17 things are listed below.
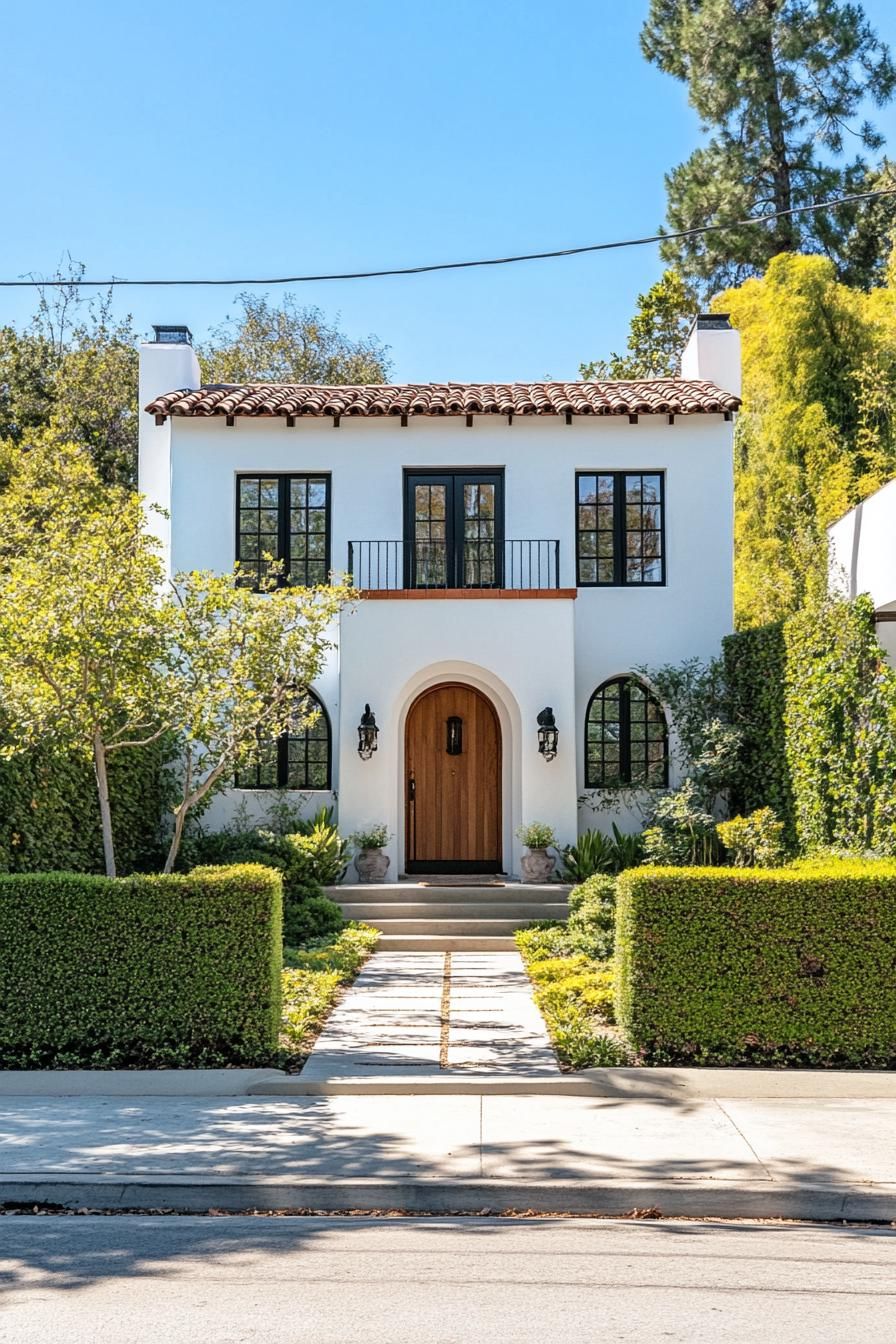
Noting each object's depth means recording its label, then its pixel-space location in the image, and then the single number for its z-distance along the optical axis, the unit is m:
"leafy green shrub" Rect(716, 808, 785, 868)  13.31
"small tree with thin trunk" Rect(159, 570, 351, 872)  10.34
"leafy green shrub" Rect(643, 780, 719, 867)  14.88
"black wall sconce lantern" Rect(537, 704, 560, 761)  15.56
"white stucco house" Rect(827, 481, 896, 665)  12.29
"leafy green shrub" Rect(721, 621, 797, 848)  14.24
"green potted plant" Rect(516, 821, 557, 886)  15.16
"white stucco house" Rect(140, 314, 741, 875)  16.70
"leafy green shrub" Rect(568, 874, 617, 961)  12.09
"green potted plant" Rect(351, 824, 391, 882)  15.29
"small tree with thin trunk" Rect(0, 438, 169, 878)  9.41
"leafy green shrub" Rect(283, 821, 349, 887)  14.59
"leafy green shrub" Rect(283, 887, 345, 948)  13.12
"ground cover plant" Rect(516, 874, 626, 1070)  8.52
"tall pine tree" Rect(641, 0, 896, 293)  30.20
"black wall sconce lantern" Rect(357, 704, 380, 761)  15.58
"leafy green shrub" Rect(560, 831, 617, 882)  15.01
